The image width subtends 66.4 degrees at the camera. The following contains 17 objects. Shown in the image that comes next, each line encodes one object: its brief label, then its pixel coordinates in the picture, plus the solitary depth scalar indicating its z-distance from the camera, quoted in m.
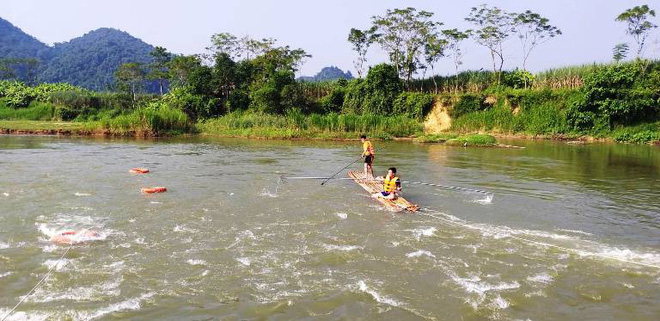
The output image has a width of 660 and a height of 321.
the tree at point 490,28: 38.28
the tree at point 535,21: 37.75
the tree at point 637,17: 32.75
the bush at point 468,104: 39.09
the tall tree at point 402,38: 40.19
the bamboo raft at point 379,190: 10.84
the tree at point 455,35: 39.69
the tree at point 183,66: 48.25
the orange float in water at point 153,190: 12.68
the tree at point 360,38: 42.48
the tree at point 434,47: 40.53
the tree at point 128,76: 52.31
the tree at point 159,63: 53.91
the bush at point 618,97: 32.44
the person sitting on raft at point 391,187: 11.39
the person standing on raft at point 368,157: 14.49
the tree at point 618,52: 34.66
